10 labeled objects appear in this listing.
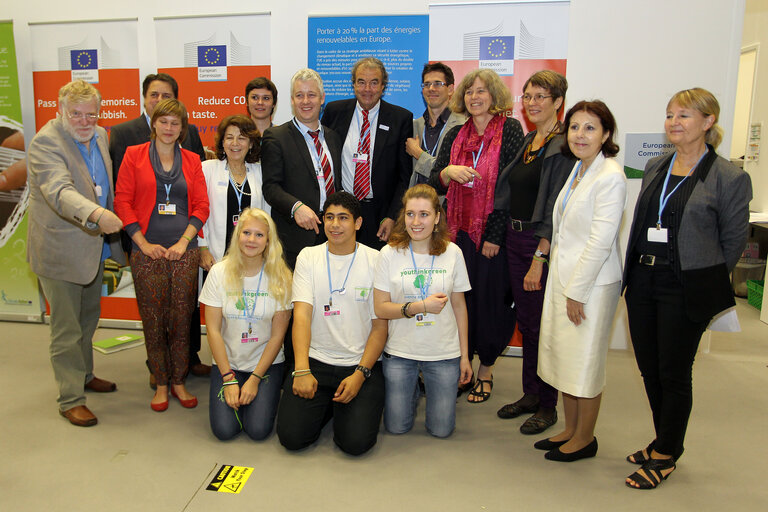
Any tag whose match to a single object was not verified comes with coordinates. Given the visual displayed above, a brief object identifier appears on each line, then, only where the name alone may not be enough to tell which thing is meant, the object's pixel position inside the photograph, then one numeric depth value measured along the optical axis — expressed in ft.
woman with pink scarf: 9.72
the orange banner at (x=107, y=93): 14.89
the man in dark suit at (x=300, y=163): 10.24
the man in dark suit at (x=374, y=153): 11.03
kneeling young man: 8.69
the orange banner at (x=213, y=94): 14.38
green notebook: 13.74
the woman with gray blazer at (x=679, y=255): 7.07
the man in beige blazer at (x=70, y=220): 8.98
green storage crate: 18.33
